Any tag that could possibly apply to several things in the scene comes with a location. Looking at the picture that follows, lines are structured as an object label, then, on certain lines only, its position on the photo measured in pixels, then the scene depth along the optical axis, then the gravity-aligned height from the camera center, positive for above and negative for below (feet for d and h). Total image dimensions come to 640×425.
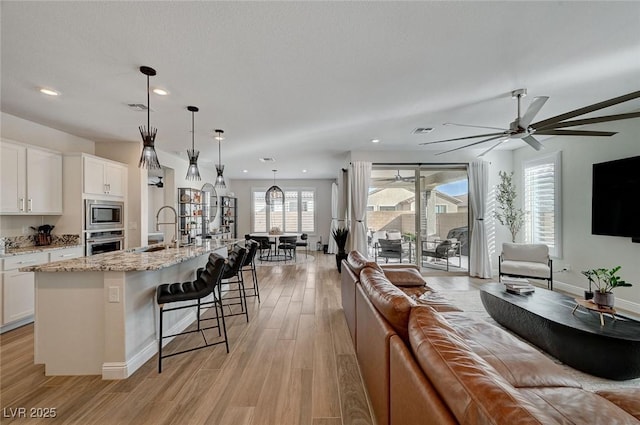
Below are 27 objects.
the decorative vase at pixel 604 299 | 7.59 -2.46
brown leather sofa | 2.67 -2.26
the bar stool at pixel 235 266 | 10.57 -2.17
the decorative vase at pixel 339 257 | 20.15 -3.38
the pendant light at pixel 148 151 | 8.51 +1.96
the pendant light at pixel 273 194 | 27.78 +1.91
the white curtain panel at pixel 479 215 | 18.78 -0.19
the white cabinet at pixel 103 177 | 13.50 +1.88
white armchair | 14.35 -2.82
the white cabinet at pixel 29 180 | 10.72 +1.38
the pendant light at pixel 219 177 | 14.38 +1.89
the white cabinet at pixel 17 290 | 10.09 -3.09
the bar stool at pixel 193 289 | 7.98 -2.46
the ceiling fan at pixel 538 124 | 7.13 +2.93
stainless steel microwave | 13.52 -0.17
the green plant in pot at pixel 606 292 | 7.61 -2.30
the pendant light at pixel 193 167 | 11.63 +1.95
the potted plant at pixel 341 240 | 20.03 -2.09
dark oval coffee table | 6.82 -3.38
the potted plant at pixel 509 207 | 18.15 +0.37
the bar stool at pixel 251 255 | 12.97 -2.13
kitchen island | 7.50 -3.00
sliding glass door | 19.58 -0.14
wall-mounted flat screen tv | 11.94 +0.67
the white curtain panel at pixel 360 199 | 19.10 +0.95
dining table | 25.35 -4.54
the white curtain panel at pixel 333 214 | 29.96 -0.22
